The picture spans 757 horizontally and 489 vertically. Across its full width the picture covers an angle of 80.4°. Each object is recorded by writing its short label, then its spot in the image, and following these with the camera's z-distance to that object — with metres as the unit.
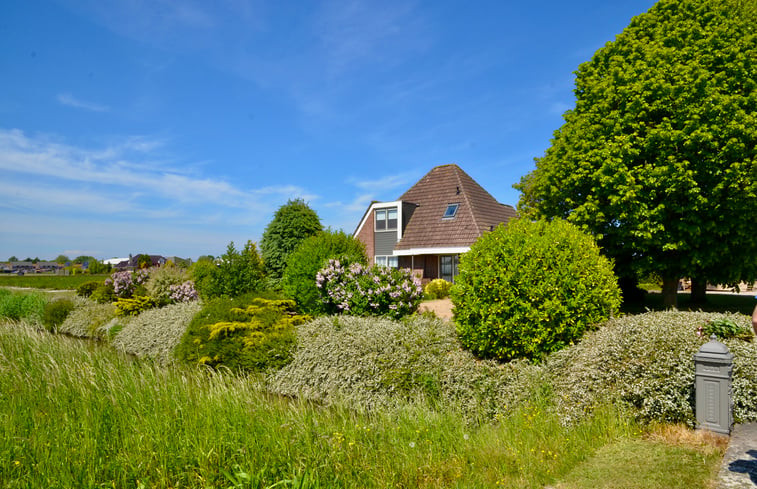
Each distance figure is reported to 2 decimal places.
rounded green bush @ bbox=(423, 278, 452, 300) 21.83
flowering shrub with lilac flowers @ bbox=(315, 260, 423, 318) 12.73
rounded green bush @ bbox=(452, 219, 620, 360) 8.47
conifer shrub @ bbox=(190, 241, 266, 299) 16.25
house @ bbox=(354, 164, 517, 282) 26.42
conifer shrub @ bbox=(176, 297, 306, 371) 11.14
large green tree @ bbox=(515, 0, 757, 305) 11.54
